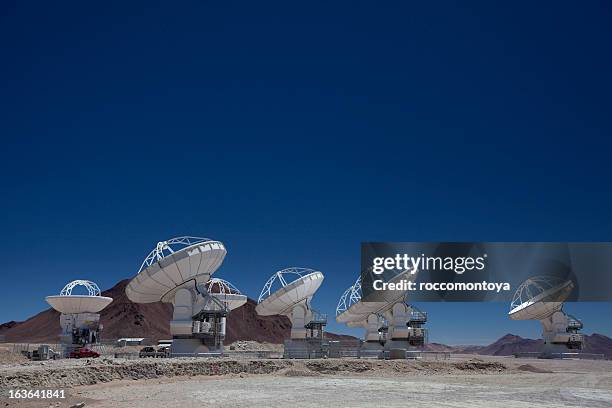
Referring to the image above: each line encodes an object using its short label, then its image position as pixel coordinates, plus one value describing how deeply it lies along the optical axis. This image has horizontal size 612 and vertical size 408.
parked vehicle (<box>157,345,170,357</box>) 50.28
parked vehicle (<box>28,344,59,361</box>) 52.75
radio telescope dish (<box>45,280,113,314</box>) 61.06
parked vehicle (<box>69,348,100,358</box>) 50.31
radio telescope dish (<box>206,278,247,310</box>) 68.54
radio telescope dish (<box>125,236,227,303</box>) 47.25
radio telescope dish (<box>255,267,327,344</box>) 62.91
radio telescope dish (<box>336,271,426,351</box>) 69.69
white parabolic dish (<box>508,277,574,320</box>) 74.56
